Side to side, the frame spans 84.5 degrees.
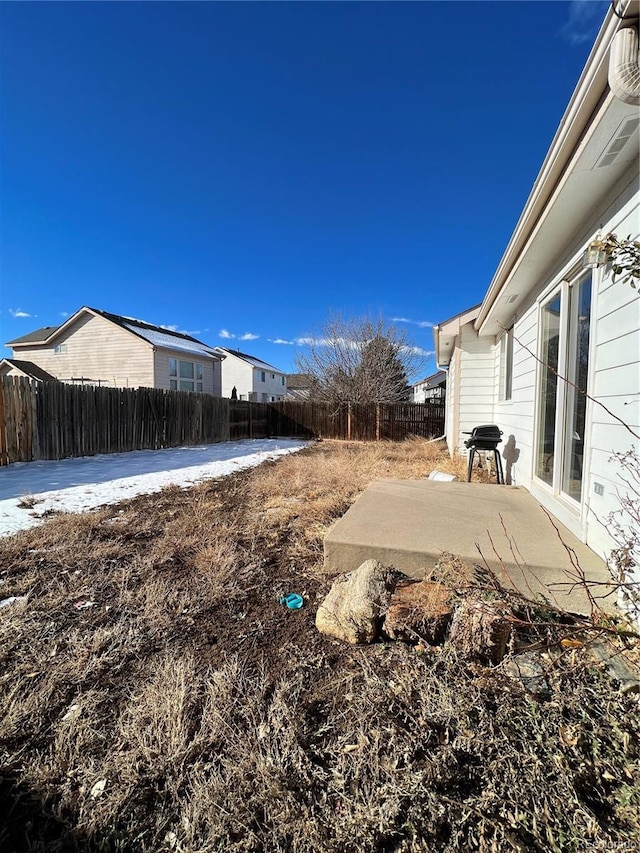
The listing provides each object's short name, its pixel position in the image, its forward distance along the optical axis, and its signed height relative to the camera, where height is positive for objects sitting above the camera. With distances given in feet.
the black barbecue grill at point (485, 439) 15.71 -1.16
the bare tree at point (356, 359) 58.80 +9.17
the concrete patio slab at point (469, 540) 6.68 -2.89
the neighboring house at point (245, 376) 91.61 +9.38
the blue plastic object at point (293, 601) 7.43 -4.09
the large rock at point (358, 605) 6.17 -3.50
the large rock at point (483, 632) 5.52 -3.47
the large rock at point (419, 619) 6.00 -3.53
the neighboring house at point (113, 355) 49.29 +8.26
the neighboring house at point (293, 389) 112.06 +7.59
